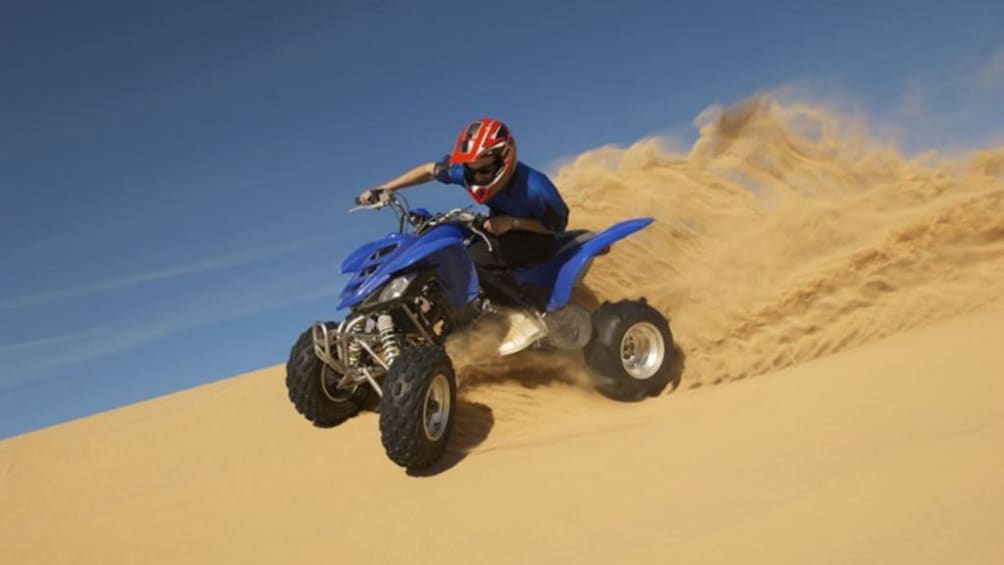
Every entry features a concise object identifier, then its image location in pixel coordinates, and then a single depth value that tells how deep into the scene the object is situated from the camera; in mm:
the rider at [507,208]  5320
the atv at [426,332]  4387
